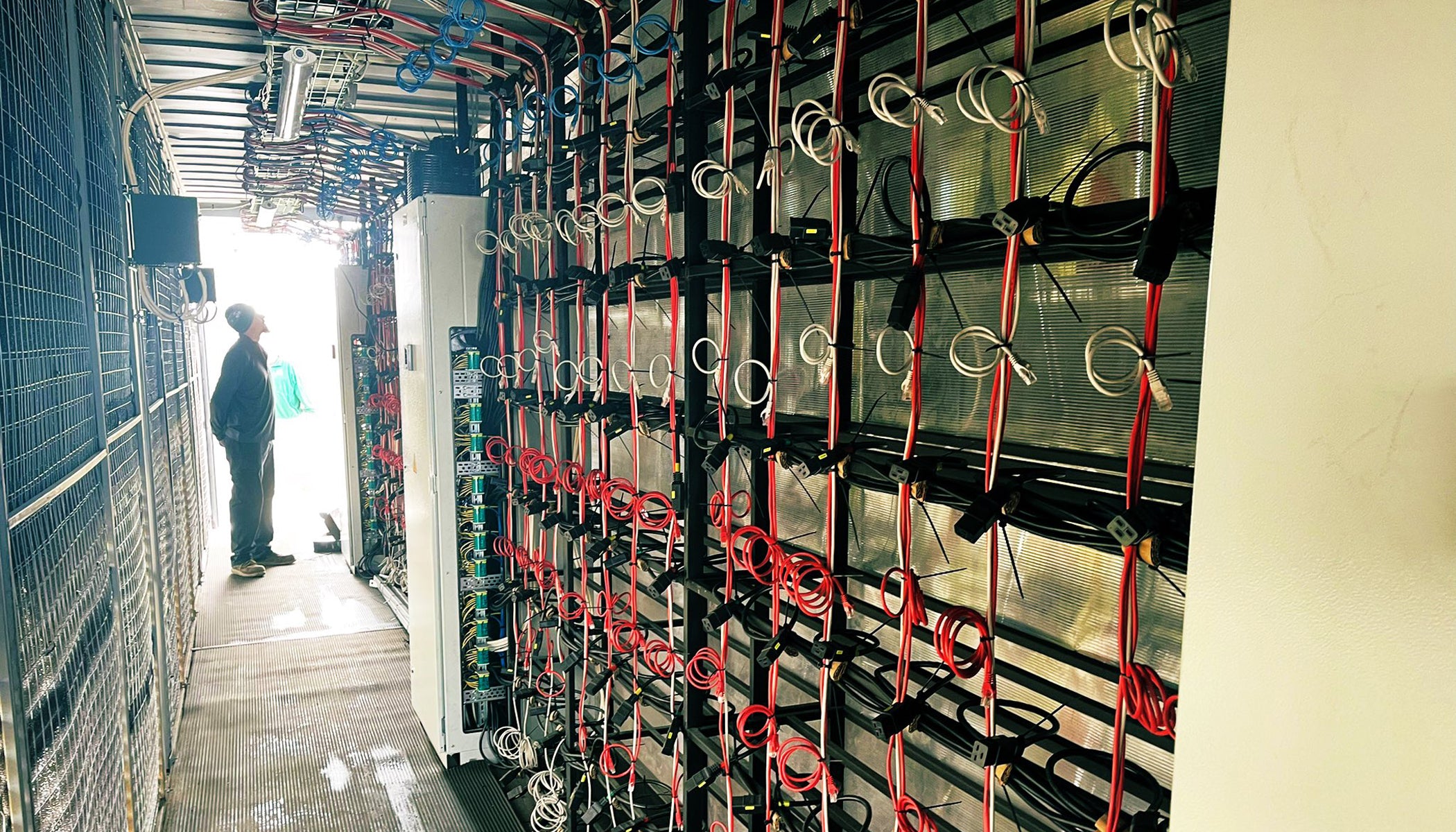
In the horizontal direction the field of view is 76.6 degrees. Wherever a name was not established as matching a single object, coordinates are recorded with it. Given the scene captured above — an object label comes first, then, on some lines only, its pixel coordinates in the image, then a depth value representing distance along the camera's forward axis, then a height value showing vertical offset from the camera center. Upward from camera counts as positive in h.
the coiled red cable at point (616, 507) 2.81 -0.53
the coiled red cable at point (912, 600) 1.57 -0.46
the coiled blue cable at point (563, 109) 2.88 +0.73
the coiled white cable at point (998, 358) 1.30 -0.04
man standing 6.98 -0.81
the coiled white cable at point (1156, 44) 1.05 +0.33
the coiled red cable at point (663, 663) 2.53 -0.95
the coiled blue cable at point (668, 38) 2.23 +0.71
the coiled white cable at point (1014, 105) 1.28 +0.32
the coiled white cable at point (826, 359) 1.75 -0.05
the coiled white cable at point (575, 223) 2.86 +0.34
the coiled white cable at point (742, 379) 2.09 -0.12
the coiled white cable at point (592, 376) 2.94 -0.14
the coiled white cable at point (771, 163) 1.88 +0.35
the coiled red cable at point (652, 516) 2.53 -0.53
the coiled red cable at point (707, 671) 2.28 -0.87
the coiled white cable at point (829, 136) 1.59 +0.35
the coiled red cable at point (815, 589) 1.82 -0.51
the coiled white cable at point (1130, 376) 1.10 -0.05
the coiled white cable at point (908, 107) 1.43 +0.36
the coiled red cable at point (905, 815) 1.59 -0.84
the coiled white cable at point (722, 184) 2.03 +0.33
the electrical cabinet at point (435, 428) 3.81 -0.43
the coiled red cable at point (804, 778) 1.84 -0.91
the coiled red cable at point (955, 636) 1.48 -0.49
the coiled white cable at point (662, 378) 2.91 -0.15
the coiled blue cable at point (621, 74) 2.36 +0.66
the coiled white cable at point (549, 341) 3.23 -0.04
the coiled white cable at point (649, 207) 2.30 +0.31
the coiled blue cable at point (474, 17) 2.40 +0.82
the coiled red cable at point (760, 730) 2.00 -0.89
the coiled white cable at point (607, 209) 2.48 +0.35
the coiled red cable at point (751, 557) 1.97 -0.51
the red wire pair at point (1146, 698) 1.22 -0.48
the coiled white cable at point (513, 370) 3.56 -0.17
